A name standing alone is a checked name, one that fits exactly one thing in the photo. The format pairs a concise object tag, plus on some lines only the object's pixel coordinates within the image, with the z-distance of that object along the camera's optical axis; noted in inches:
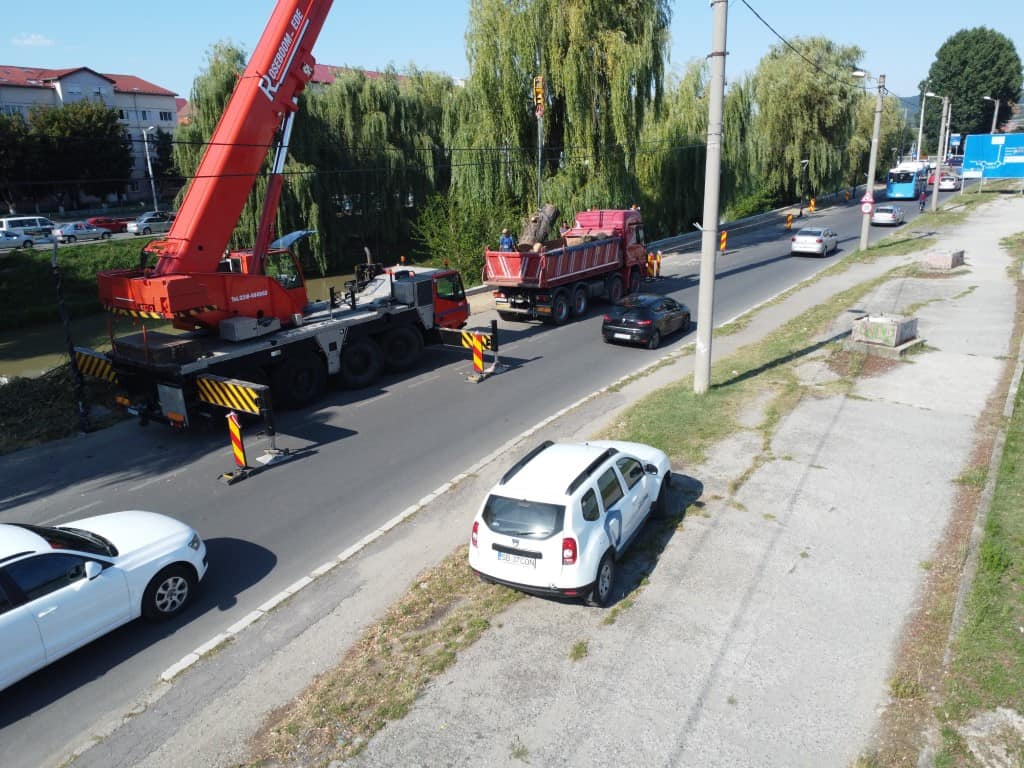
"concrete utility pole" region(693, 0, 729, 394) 510.6
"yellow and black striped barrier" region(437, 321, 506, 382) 670.5
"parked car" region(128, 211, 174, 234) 1963.6
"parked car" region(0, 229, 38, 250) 1647.4
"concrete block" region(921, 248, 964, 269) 1074.1
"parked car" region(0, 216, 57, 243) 1660.9
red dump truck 861.8
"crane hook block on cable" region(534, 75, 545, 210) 1115.3
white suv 300.0
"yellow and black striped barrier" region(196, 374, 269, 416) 491.8
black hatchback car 773.9
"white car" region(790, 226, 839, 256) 1332.4
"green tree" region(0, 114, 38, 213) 2021.4
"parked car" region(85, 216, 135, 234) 1978.3
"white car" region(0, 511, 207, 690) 270.8
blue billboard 1875.7
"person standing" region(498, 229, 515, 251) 976.9
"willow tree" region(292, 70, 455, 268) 1379.2
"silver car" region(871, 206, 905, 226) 1704.0
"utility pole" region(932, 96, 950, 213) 1837.7
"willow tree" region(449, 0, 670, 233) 1173.1
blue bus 2201.0
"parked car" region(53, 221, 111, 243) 1794.5
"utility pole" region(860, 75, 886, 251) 1201.6
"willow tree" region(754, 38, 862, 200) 2036.2
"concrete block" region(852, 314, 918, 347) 667.4
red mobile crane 526.6
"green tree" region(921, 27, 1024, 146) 3757.4
